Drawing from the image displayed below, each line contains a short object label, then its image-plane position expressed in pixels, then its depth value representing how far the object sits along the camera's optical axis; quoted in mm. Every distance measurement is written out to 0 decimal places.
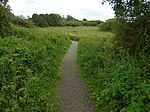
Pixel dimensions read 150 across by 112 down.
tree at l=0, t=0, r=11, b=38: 9020
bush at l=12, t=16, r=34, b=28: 17300
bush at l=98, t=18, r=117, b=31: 27592
